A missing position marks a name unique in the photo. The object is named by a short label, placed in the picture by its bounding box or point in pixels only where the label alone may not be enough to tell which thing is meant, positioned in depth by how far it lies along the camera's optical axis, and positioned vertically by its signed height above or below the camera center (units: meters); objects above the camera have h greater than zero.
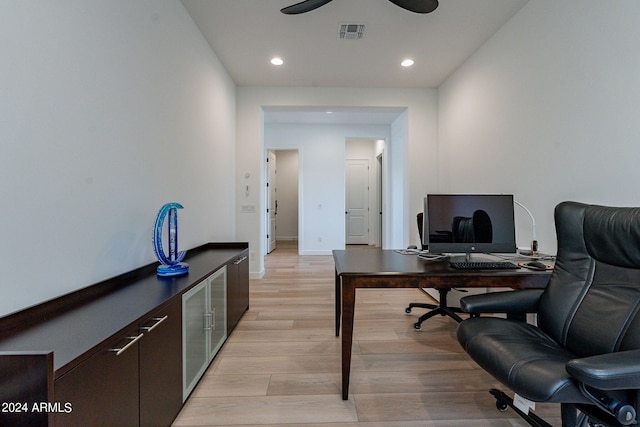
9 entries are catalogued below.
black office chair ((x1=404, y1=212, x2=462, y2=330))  2.56 -0.99
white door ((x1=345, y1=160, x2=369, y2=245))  7.79 +0.17
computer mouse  1.74 -0.37
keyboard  1.74 -0.37
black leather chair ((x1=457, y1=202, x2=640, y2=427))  0.97 -0.55
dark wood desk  1.61 -0.43
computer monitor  1.97 -0.12
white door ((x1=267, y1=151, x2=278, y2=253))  6.30 +0.13
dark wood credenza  0.74 -0.48
